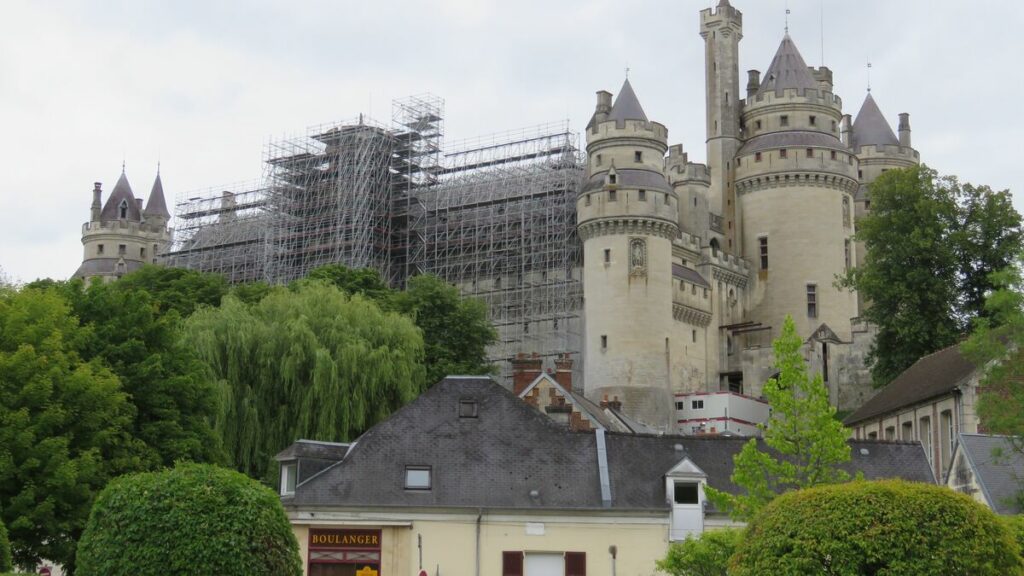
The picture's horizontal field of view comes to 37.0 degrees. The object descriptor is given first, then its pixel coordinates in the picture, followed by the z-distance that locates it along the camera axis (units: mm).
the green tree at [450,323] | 68375
